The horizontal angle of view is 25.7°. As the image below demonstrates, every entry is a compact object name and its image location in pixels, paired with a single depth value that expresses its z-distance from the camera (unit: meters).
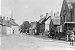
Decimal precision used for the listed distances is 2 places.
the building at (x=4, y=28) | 66.30
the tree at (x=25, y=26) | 141.94
